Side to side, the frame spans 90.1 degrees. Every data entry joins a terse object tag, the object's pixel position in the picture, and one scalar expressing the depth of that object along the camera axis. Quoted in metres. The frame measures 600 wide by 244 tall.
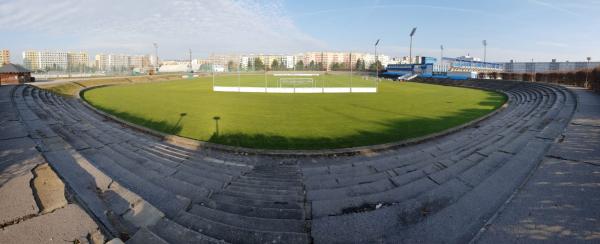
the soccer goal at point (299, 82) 45.14
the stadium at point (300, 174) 4.90
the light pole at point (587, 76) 28.02
